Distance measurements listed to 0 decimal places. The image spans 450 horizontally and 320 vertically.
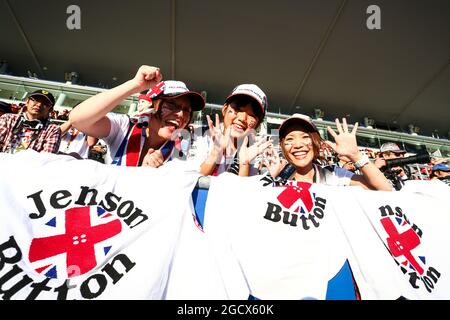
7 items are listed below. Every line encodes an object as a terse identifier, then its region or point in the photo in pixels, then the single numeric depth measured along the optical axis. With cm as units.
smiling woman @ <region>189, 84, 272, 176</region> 125
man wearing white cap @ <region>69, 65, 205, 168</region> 93
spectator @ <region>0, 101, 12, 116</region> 216
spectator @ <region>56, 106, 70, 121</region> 376
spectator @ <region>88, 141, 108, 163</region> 232
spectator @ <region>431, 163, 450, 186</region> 269
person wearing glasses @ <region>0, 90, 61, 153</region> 192
